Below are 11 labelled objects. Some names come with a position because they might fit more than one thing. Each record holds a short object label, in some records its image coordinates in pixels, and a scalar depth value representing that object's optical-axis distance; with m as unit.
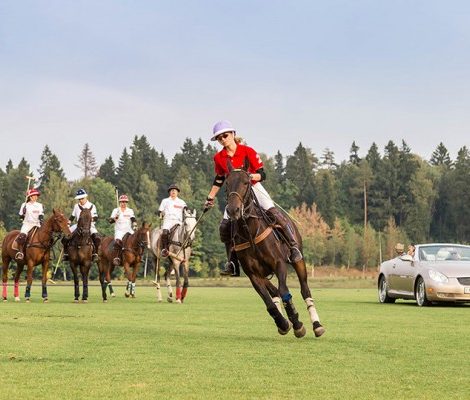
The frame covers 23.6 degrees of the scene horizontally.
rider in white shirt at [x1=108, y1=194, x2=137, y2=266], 34.50
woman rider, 15.35
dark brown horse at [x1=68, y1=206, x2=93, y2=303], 29.11
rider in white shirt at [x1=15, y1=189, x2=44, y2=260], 29.70
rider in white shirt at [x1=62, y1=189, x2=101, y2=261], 29.08
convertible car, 25.59
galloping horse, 14.78
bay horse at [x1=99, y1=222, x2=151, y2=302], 33.59
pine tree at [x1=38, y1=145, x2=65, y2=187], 189.38
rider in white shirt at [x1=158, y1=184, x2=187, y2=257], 29.70
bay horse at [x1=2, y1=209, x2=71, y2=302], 29.06
